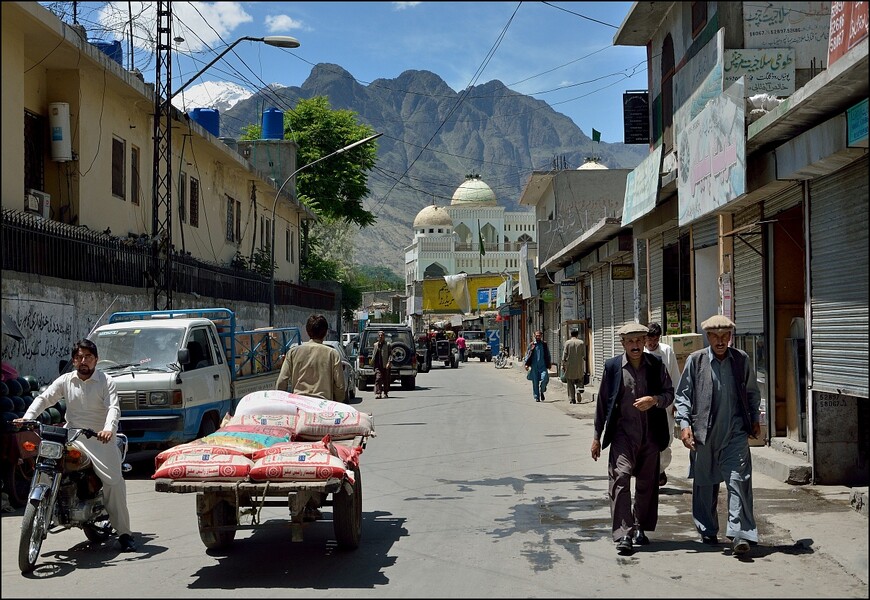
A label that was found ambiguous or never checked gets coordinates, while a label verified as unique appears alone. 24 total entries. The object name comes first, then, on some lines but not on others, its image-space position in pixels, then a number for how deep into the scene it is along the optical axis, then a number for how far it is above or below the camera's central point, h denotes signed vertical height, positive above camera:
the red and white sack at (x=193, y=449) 6.82 -0.84
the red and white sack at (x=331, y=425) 7.85 -0.77
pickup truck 12.26 -0.51
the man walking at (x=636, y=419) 7.64 -0.73
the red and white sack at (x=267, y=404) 7.93 -0.59
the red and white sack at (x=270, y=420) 7.87 -0.72
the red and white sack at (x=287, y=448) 6.86 -0.84
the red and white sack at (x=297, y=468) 6.61 -0.95
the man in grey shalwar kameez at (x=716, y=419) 7.46 -0.71
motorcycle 6.87 -1.23
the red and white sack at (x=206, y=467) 6.65 -0.95
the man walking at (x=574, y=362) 22.70 -0.73
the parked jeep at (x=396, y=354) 31.06 -0.66
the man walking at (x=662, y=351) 10.63 -0.22
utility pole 19.02 +2.93
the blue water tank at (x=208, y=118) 34.47 +8.16
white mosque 106.75 +12.21
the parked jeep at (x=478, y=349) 63.42 -1.05
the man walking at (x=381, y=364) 27.12 -0.86
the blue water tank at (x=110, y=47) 23.98 +7.54
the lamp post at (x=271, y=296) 29.28 +1.24
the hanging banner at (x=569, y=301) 34.62 +1.20
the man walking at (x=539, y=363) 24.81 -0.80
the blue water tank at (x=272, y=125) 44.16 +10.09
